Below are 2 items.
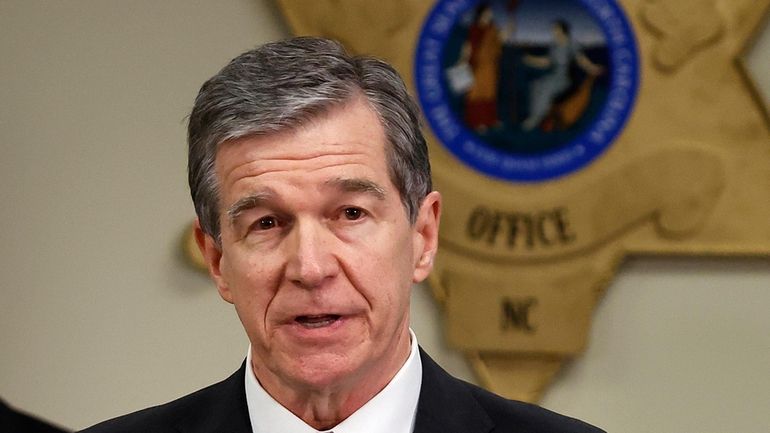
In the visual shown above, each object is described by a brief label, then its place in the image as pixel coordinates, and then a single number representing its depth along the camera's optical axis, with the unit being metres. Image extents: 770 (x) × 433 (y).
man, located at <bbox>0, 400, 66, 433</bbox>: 4.65
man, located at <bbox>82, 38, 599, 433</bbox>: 3.86
